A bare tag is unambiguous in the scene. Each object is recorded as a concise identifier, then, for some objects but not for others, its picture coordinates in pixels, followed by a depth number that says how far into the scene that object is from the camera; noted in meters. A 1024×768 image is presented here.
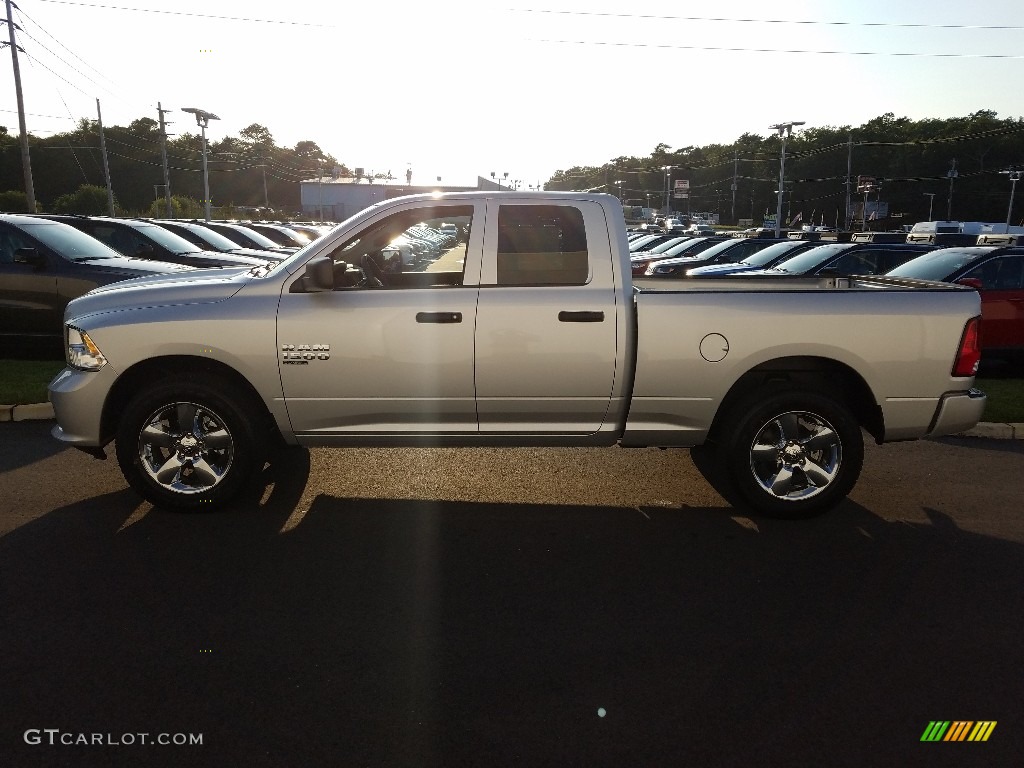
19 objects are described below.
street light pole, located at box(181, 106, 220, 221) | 46.31
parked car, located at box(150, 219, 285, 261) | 16.03
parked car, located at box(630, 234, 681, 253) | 30.03
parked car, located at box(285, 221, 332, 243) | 26.08
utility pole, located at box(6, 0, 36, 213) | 34.34
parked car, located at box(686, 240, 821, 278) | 17.55
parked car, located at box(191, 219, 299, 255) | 19.36
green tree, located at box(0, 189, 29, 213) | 63.78
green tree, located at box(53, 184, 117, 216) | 73.44
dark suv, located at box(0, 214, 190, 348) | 10.20
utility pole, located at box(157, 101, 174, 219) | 57.52
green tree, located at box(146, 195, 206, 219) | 70.31
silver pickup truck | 5.15
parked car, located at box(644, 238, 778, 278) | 20.41
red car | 10.42
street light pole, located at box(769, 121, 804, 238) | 53.36
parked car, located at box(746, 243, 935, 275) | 14.28
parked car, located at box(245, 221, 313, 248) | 23.50
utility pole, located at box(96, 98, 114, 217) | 56.16
